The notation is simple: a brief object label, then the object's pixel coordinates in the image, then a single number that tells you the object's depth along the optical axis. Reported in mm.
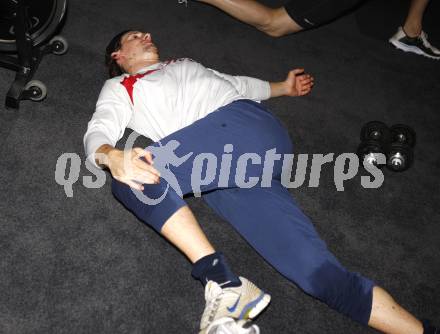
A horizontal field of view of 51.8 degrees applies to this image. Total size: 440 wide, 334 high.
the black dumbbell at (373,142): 2033
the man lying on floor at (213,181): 1391
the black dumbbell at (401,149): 2025
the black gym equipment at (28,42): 1953
